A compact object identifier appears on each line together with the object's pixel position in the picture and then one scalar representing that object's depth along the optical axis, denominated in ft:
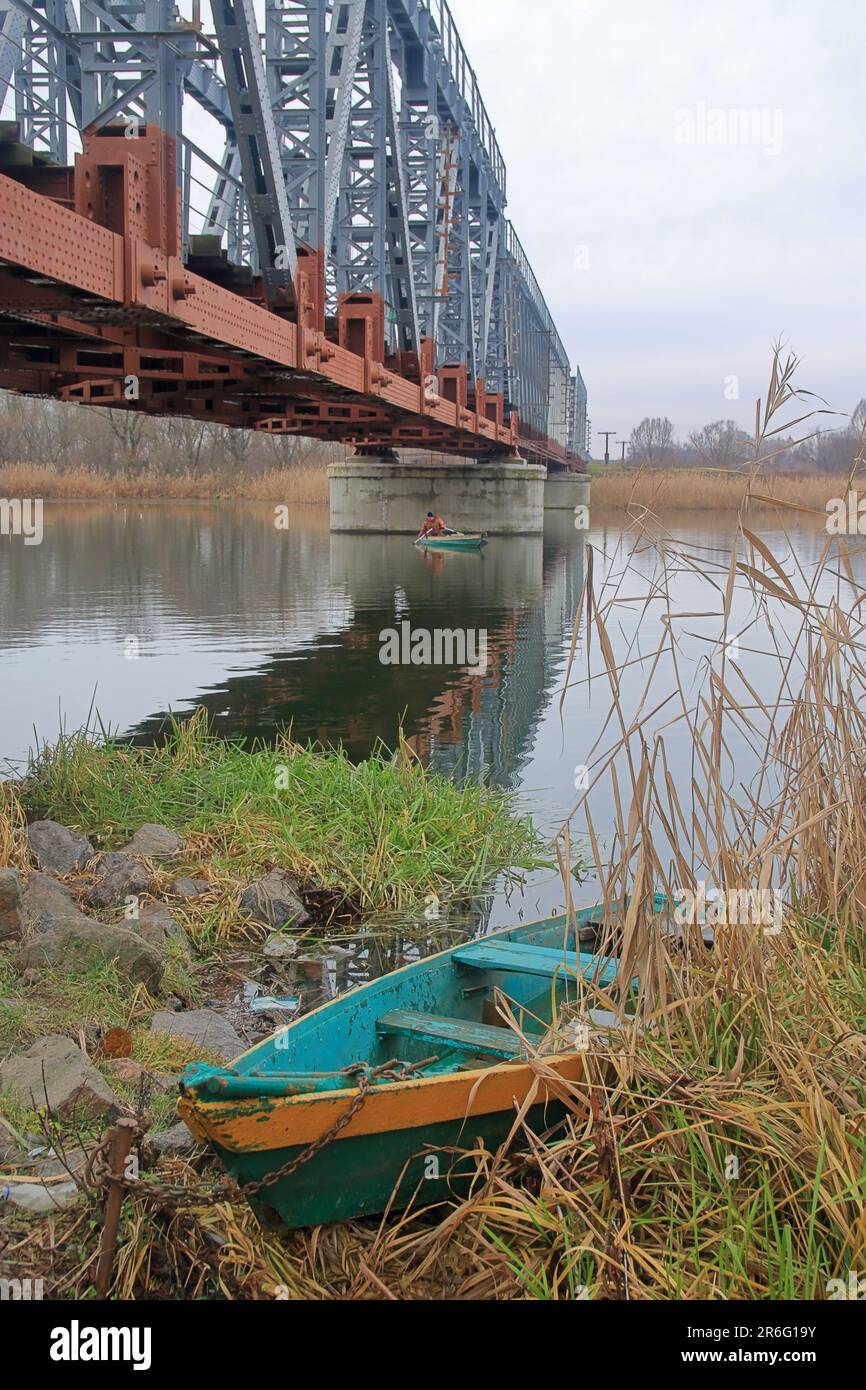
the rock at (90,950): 18.93
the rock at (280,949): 22.99
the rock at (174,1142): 13.85
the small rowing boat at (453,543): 126.62
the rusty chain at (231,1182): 10.98
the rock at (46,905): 19.71
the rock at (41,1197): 12.32
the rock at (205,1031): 17.47
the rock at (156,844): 26.11
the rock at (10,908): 19.84
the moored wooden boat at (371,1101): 11.50
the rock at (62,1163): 12.80
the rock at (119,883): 23.43
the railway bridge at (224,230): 30.14
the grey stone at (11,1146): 13.14
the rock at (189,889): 24.29
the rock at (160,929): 21.42
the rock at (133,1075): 15.46
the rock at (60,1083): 13.91
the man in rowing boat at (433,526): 130.00
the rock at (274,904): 24.26
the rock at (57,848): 24.79
